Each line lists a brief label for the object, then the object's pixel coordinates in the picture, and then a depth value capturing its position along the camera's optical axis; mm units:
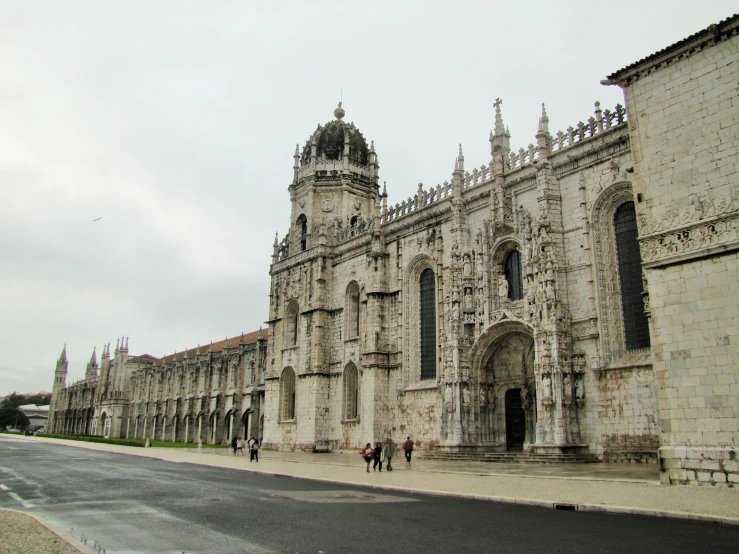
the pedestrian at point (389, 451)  23256
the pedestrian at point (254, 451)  29031
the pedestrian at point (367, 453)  22194
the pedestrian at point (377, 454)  22656
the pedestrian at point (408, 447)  25906
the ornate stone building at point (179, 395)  58594
